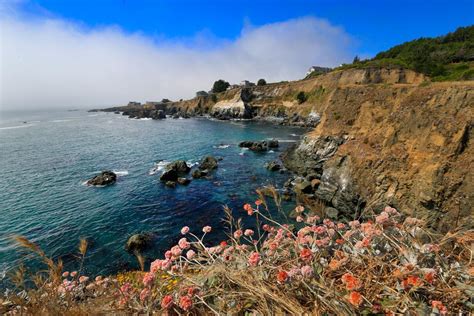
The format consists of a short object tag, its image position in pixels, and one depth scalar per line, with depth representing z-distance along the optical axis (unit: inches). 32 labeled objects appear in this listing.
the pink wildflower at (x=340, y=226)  168.6
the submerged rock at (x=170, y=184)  1045.8
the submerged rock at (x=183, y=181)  1080.0
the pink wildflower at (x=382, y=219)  147.1
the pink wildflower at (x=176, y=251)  153.5
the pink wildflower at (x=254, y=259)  125.9
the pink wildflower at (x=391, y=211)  162.4
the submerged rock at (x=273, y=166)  1241.1
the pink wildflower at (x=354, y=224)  165.3
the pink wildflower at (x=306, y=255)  126.1
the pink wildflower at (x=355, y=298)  93.1
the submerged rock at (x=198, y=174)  1160.8
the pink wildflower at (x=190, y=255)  151.6
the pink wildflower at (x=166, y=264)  142.2
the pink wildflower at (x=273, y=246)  145.7
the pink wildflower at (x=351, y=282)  99.7
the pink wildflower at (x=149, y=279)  130.0
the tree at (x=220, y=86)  4968.0
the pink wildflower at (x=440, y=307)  89.9
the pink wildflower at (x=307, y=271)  107.3
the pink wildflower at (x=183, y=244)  159.7
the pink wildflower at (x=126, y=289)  131.7
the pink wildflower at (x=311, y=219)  177.1
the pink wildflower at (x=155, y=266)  147.0
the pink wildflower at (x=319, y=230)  152.6
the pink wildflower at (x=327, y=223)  172.2
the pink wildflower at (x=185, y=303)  108.9
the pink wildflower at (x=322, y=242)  137.1
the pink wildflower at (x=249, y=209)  183.0
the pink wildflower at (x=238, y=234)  159.4
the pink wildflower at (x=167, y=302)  112.4
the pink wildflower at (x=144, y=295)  122.6
